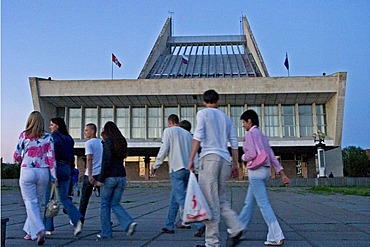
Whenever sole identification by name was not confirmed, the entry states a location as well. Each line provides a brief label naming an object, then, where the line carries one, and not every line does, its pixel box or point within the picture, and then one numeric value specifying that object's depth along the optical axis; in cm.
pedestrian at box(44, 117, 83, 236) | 599
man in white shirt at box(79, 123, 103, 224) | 655
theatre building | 3972
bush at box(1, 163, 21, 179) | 4430
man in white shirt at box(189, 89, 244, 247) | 457
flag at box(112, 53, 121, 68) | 4378
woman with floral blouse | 531
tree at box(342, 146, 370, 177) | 7788
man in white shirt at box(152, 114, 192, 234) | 638
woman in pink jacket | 526
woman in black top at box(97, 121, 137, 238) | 587
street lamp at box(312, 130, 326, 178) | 3382
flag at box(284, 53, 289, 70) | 4528
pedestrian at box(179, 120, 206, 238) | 612
